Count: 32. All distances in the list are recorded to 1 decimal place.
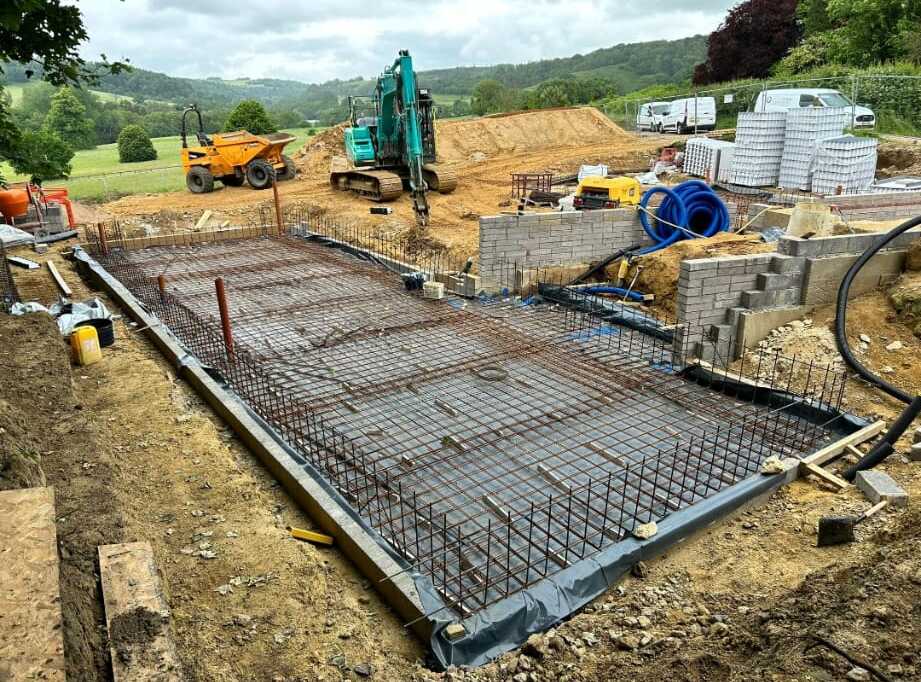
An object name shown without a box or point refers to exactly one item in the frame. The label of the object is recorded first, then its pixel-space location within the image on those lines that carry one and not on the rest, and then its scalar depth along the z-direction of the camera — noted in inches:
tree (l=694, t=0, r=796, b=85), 1373.0
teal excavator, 525.7
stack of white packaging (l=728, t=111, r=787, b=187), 611.3
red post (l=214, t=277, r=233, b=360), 258.5
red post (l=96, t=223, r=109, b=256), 455.8
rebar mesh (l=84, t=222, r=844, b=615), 171.2
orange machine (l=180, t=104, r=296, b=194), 713.6
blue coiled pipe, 359.6
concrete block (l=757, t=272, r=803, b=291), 269.9
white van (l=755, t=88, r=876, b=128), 749.9
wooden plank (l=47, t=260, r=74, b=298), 365.4
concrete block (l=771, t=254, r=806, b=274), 268.5
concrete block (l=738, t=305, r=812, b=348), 269.4
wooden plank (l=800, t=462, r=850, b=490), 184.1
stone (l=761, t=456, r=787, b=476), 184.7
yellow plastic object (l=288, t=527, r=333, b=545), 165.9
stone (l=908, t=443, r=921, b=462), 195.2
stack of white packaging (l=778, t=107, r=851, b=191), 580.4
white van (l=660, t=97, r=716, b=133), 971.9
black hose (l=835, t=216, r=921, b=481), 193.5
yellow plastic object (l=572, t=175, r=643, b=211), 454.6
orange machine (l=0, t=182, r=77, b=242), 528.7
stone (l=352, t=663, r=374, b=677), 126.5
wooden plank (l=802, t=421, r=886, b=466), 193.0
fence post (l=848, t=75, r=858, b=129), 742.5
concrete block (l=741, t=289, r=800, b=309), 271.0
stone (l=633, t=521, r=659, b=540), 158.4
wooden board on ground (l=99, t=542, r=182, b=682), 97.2
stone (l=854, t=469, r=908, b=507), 173.3
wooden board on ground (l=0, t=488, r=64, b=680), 78.9
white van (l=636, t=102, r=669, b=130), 1038.4
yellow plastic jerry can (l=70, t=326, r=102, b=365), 262.7
